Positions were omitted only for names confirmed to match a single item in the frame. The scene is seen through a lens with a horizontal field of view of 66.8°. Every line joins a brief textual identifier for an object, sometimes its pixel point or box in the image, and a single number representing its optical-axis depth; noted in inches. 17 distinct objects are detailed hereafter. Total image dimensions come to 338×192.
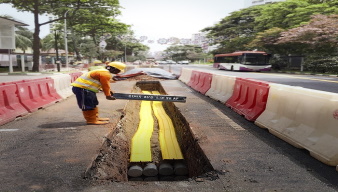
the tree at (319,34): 878.4
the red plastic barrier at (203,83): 411.2
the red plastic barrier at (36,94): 254.5
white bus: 1115.3
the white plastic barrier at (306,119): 136.9
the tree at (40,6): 1091.3
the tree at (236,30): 1643.7
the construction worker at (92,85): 204.8
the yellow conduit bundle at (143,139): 199.6
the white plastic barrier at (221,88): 313.0
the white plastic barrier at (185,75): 597.8
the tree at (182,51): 4213.6
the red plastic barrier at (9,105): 217.2
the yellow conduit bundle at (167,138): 212.2
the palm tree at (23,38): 1674.0
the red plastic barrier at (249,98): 220.4
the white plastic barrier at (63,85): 349.7
